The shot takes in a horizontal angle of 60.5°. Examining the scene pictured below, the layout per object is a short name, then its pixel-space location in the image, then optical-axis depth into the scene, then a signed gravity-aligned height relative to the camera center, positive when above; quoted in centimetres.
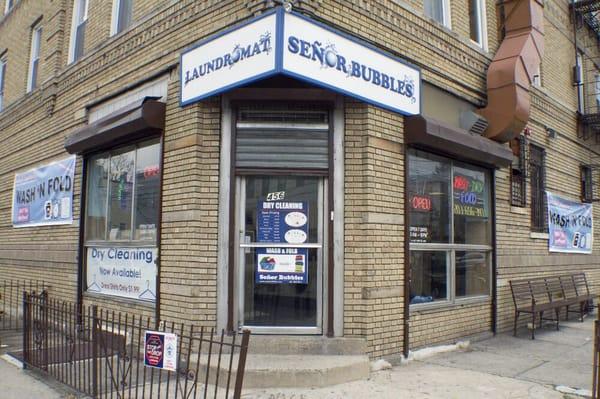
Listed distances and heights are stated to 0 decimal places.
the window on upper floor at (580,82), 1263 +405
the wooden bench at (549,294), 894 -96
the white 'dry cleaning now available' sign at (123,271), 720 -50
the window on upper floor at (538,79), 1075 +351
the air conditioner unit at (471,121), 833 +198
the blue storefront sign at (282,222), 632 +23
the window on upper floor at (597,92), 1372 +424
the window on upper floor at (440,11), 846 +386
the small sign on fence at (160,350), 441 -96
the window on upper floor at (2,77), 1502 +475
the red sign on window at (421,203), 731 +58
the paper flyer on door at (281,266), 629 -31
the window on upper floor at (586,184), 1266 +153
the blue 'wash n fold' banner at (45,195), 963 +87
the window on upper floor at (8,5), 1542 +705
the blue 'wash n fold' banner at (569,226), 1098 +44
